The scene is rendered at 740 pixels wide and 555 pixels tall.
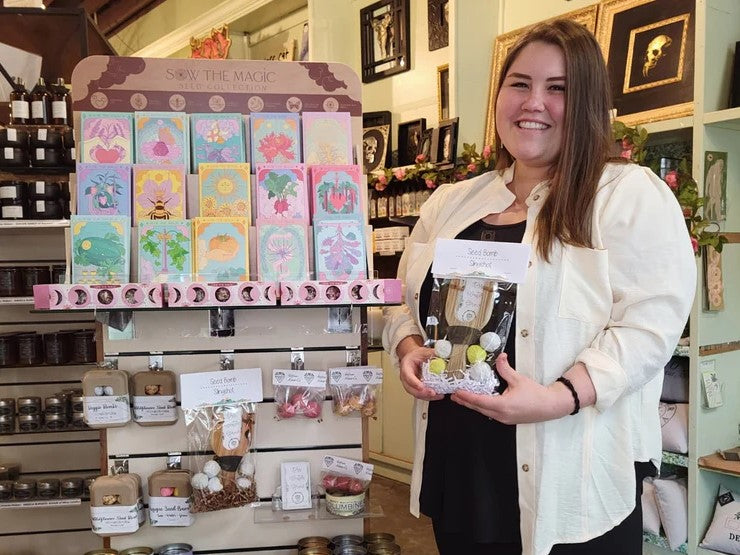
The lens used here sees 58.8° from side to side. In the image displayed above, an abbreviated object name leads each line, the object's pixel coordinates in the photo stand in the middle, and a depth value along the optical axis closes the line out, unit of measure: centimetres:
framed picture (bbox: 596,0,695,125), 258
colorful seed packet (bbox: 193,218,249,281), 169
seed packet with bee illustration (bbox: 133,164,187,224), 175
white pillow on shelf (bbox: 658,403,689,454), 253
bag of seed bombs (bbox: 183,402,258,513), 174
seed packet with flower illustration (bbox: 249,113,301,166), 183
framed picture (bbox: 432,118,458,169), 372
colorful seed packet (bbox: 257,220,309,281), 171
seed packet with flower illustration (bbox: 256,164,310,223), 177
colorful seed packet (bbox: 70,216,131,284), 167
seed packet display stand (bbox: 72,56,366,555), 182
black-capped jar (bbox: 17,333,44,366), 291
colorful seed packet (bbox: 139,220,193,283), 169
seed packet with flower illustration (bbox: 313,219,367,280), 172
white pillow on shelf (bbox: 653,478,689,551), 254
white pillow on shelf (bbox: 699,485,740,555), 241
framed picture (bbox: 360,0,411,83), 431
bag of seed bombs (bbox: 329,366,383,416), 182
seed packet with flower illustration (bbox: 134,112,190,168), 179
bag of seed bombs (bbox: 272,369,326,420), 179
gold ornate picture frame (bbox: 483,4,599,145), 353
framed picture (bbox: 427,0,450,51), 401
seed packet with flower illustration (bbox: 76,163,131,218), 174
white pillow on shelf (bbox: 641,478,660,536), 261
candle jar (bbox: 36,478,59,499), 278
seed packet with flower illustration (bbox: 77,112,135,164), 177
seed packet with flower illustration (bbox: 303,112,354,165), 184
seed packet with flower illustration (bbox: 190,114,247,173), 182
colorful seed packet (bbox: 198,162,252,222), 176
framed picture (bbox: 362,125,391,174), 448
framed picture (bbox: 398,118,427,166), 420
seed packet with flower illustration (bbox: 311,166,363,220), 179
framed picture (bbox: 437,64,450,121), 404
